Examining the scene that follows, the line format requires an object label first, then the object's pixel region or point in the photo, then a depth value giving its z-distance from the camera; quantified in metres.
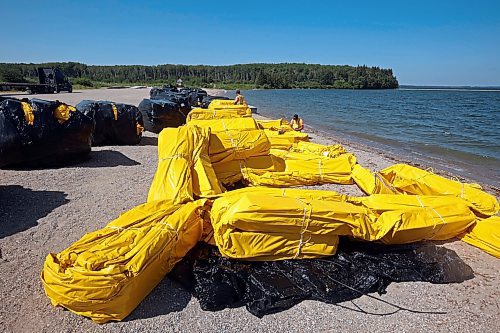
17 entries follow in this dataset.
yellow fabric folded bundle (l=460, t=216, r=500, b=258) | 4.18
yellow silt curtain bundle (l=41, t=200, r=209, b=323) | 2.61
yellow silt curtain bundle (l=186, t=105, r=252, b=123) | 9.63
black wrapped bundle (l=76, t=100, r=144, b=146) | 8.55
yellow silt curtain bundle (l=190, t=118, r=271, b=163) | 5.98
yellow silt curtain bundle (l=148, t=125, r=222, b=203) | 4.30
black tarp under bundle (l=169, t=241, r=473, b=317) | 3.06
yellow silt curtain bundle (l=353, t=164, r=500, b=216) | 4.74
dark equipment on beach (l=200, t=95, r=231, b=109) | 19.05
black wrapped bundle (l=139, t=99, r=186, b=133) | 10.83
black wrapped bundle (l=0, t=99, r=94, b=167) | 6.09
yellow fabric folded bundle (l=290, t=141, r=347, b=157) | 7.40
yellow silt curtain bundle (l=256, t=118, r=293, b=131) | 10.40
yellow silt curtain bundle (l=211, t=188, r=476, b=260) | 3.29
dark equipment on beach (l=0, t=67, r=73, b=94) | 31.22
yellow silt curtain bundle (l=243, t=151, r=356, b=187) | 6.18
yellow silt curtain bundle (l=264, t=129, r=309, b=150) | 8.26
